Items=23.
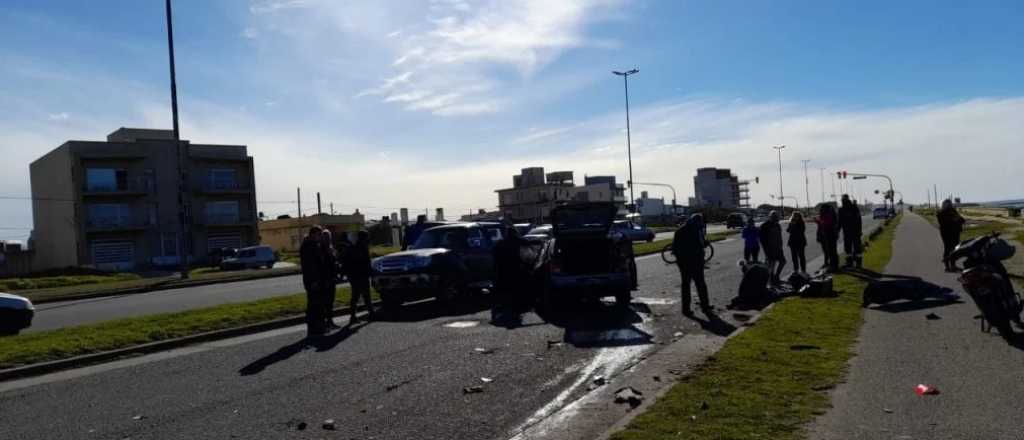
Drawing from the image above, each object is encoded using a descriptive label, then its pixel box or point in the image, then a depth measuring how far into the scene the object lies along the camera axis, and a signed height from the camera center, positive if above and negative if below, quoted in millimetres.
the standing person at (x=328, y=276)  13508 -670
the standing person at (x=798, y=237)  18984 -673
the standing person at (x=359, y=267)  14992 -596
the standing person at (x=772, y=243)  17156 -695
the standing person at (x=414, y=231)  23103 -28
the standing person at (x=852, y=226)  20719 -540
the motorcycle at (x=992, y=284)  8820 -926
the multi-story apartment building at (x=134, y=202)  58125 +3290
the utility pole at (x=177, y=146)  32844 +3811
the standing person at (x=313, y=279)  13125 -669
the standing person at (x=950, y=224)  18547 -569
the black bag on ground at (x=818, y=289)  14609 -1444
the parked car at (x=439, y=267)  16391 -765
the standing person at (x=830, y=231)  20172 -623
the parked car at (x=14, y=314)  13891 -1017
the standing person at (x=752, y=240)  21672 -777
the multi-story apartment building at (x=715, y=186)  180625 +5721
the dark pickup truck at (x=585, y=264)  14867 -791
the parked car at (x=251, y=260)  49000 -1167
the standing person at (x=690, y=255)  13680 -680
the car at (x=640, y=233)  48503 -988
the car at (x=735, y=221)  70838 -837
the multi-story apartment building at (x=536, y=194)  116562 +4142
